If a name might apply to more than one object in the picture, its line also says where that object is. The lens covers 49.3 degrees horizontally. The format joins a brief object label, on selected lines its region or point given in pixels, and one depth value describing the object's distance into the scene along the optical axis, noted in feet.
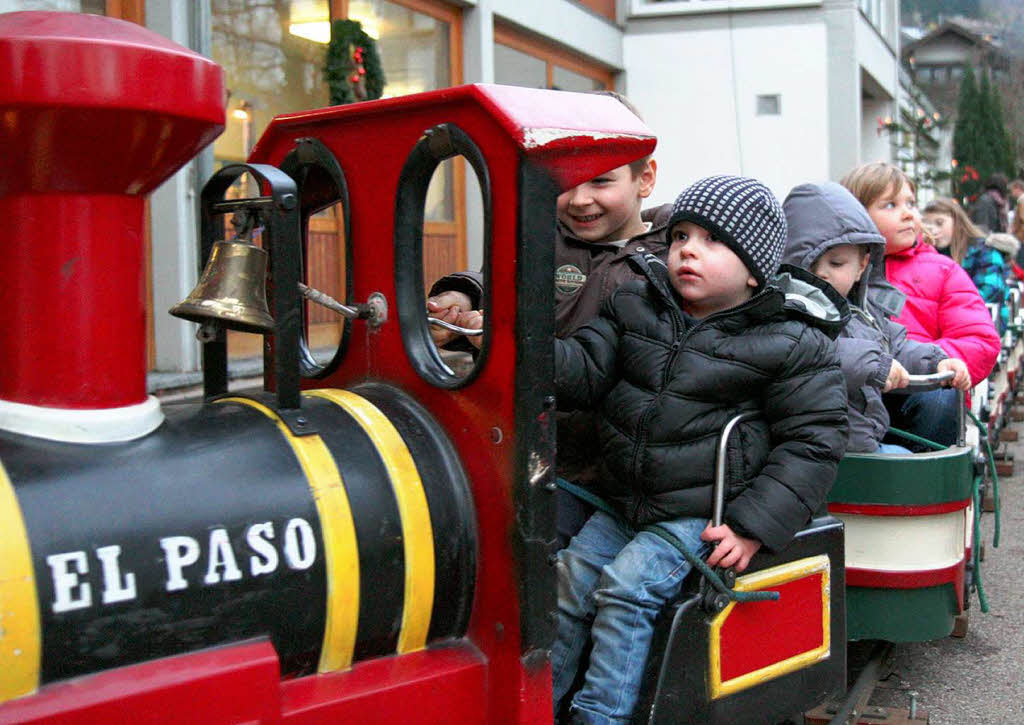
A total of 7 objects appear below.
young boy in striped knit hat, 7.00
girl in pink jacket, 12.76
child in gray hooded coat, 10.03
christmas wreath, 23.88
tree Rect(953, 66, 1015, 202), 123.95
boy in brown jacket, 8.23
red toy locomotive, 4.72
